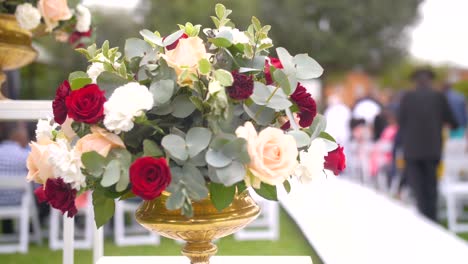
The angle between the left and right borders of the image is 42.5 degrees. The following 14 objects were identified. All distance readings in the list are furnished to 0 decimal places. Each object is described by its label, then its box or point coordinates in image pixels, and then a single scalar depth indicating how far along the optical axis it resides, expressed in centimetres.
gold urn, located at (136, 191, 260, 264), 100
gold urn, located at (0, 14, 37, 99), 160
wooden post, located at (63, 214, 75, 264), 146
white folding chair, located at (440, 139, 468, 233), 535
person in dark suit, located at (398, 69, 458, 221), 541
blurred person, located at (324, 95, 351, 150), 965
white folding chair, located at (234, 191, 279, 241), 518
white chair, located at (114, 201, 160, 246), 489
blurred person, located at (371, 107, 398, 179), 777
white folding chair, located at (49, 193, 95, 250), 482
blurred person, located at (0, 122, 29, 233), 469
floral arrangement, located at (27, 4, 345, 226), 91
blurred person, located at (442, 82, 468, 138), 701
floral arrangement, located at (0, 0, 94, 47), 161
